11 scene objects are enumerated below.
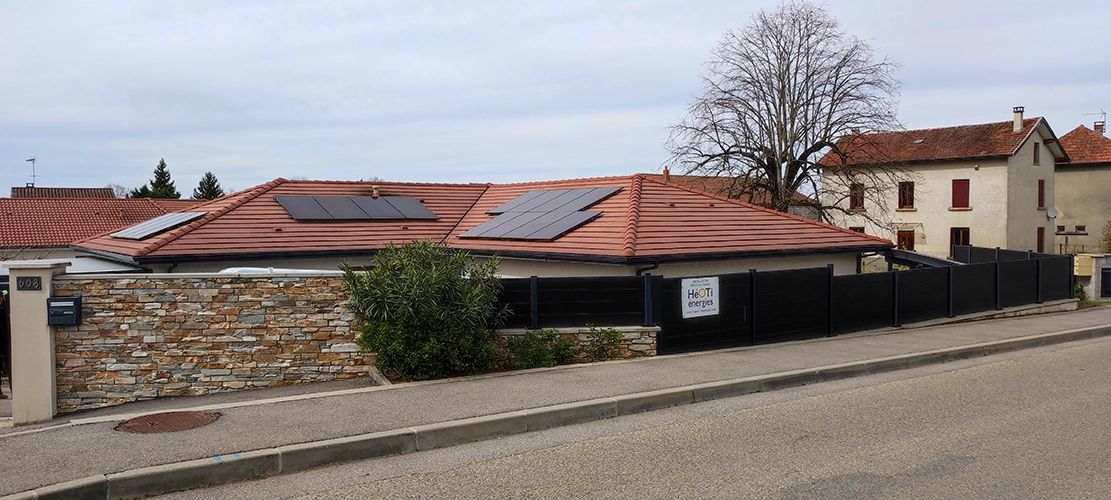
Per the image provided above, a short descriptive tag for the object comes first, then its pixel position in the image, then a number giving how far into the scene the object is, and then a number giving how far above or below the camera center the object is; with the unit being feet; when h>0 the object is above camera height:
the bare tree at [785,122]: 115.34 +16.49
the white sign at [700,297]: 44.60 -3.28
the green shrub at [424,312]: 36.78 -3.40
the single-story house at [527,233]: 52.18 +0.44
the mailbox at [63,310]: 36.76 -3.14
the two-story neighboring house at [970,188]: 132.57 +8.21
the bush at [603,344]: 41.96 -5.48
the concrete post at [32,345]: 35.88 -4.64
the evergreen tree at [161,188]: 265.95 +17.56
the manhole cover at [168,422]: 27.07 -6.25
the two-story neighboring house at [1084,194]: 155.12 +8.10
